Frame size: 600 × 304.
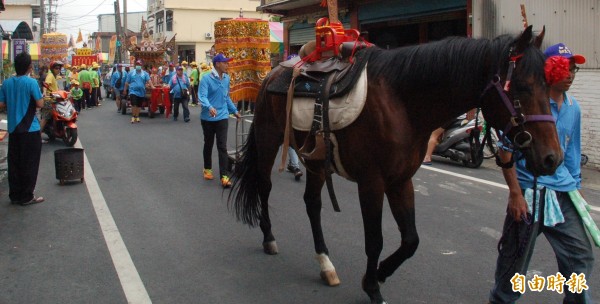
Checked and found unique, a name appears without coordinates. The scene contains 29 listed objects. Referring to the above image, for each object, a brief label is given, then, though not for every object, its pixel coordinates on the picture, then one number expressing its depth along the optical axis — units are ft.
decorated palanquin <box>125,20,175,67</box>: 80.69
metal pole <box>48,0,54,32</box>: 190.79
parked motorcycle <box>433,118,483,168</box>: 32.04
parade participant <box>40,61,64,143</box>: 41.16
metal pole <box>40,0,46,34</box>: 132.12
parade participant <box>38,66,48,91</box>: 60.00
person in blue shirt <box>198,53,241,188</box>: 26.89
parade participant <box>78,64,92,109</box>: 71.51
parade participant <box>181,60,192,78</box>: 93.35
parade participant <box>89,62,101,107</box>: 75.50
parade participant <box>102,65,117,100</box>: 97.20
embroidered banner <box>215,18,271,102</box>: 29.43
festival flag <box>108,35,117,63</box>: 168.85
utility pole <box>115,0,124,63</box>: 123.33
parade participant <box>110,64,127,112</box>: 69.92
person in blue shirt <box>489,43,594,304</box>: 10.69
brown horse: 9.22
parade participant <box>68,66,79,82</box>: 72.19
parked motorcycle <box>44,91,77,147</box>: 39.40
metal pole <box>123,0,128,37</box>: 124.08
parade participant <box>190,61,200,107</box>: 78.84
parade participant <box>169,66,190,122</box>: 57.21
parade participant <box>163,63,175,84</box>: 68.64
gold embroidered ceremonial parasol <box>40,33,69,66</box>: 107.65
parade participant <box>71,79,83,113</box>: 61.05
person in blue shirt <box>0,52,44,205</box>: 22.70
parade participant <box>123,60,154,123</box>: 57.15
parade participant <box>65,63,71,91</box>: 79.19
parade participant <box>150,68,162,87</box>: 65.10
